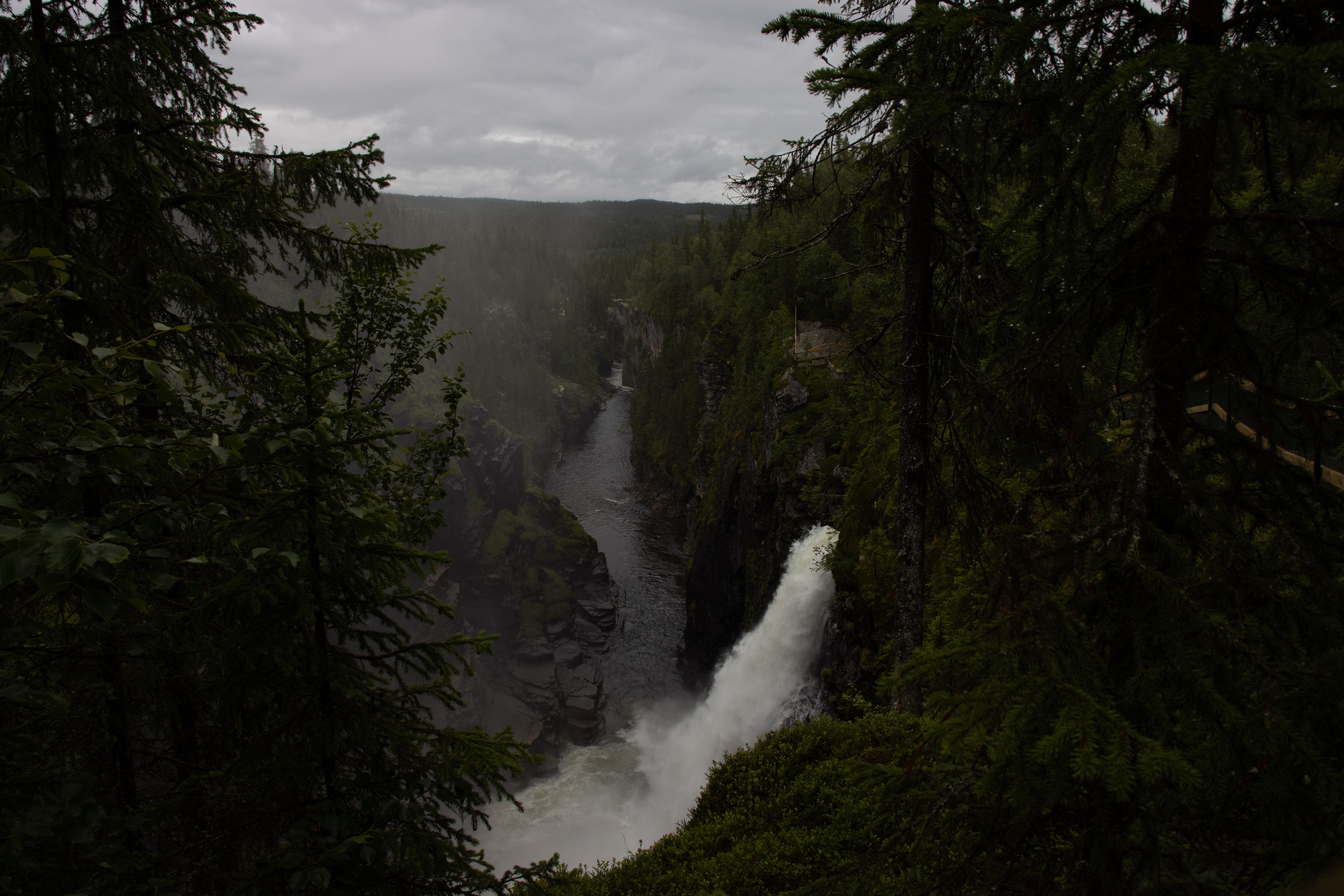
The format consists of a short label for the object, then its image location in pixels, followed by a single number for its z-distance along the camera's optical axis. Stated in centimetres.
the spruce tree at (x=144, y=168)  504
